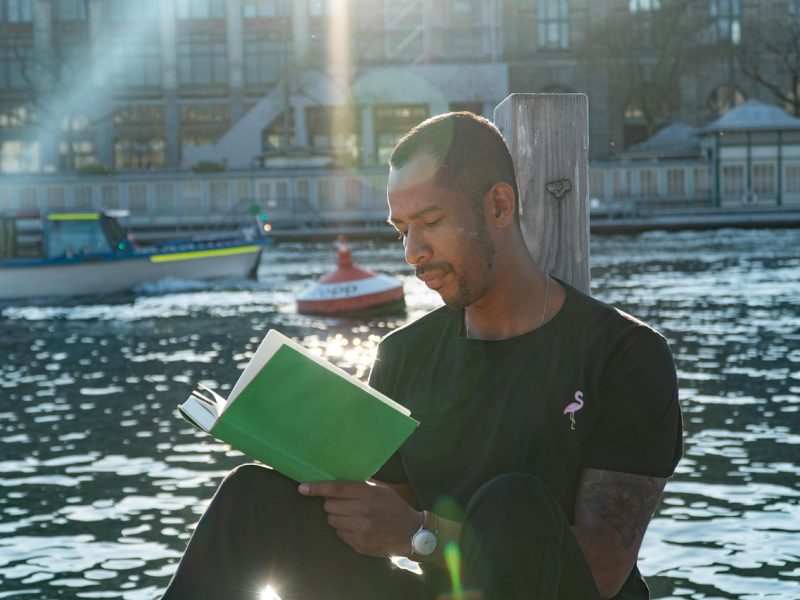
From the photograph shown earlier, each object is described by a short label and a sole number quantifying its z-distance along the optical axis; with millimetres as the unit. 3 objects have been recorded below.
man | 3117
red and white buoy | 20422
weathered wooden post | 4352
